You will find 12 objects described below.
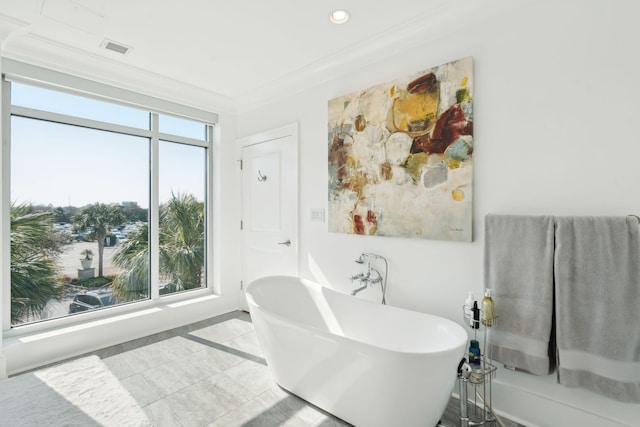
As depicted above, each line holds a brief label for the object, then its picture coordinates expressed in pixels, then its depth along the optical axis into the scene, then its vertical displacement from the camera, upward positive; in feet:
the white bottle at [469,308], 5.81 -1.83
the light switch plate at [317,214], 9.42 -0.03
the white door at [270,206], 10.28 +0.28
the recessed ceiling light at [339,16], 6.53 +4.32
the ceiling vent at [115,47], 7.75 +4.35
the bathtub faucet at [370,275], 7.87 -1.65
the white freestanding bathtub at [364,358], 4.92 -2.73
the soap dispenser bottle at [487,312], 5.55 -1.80
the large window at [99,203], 8.30 +0.32
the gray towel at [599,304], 4.66 -1.46
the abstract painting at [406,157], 6.48 +1.37
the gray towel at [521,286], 5.26 -1.33
